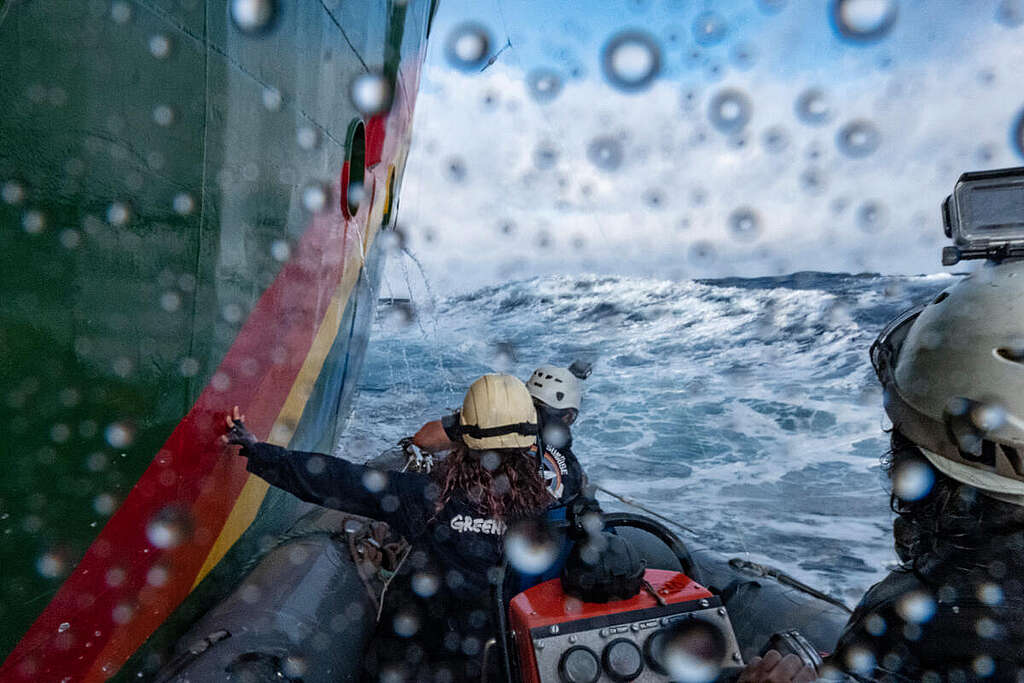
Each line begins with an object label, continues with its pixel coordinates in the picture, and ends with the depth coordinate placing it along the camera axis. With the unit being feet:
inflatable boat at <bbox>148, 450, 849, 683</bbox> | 5.45
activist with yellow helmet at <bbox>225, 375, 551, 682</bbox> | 7.13
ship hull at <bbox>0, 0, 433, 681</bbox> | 4.58
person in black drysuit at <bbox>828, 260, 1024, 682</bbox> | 4.28
